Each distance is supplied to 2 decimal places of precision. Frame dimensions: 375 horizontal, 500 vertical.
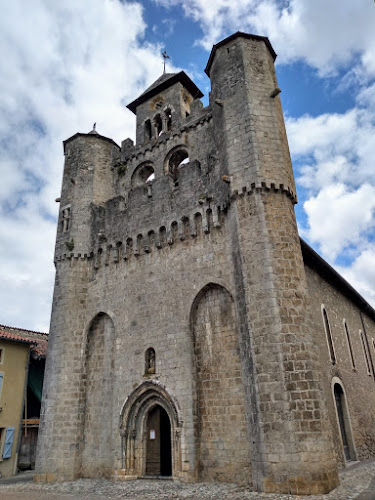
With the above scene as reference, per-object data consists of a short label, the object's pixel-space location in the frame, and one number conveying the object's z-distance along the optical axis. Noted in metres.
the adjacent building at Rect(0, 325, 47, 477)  16.08
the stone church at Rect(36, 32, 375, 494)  9.71
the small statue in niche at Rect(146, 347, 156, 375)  12.74
